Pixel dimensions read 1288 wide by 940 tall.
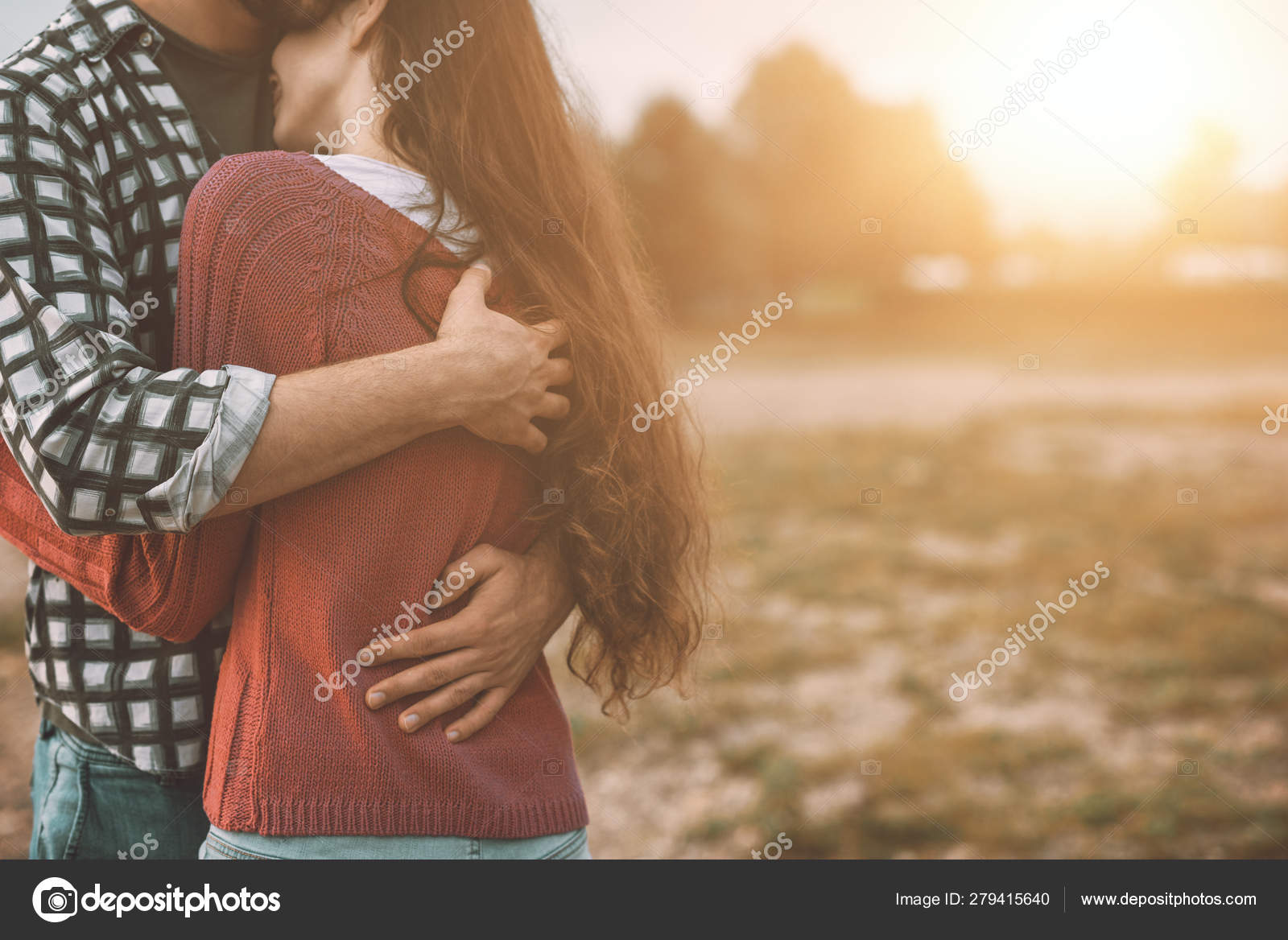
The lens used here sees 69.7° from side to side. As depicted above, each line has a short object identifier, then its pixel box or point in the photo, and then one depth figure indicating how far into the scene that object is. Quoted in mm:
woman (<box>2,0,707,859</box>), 1063
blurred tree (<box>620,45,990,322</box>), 18234
